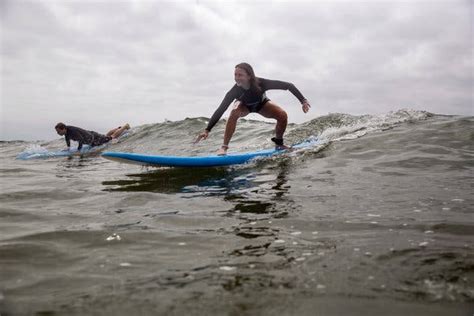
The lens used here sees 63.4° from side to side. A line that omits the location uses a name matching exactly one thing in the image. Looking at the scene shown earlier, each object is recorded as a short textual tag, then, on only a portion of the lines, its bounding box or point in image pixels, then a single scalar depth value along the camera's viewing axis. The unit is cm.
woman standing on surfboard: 762
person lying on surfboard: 1413
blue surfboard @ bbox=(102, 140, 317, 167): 720
